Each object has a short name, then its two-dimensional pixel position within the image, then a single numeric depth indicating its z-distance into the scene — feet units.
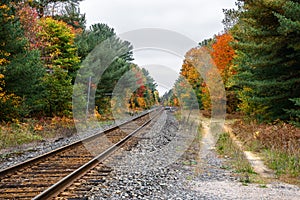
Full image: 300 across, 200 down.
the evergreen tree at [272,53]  41.73
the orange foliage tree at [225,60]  99.91
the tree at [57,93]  71.51
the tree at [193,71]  138.94
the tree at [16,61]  47.70
